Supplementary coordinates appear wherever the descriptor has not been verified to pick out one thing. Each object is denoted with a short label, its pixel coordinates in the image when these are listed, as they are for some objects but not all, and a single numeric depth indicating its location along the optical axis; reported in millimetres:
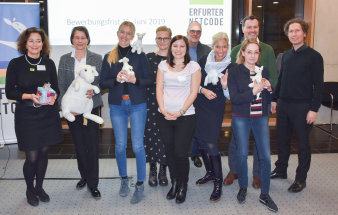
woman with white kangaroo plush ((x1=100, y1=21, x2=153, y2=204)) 2992
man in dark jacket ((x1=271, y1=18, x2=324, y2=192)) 3172
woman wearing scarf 2986
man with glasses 3576
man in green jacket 3305
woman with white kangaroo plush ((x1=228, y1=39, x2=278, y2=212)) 2852
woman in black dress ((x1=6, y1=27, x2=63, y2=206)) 2844
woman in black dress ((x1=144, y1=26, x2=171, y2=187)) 3262
